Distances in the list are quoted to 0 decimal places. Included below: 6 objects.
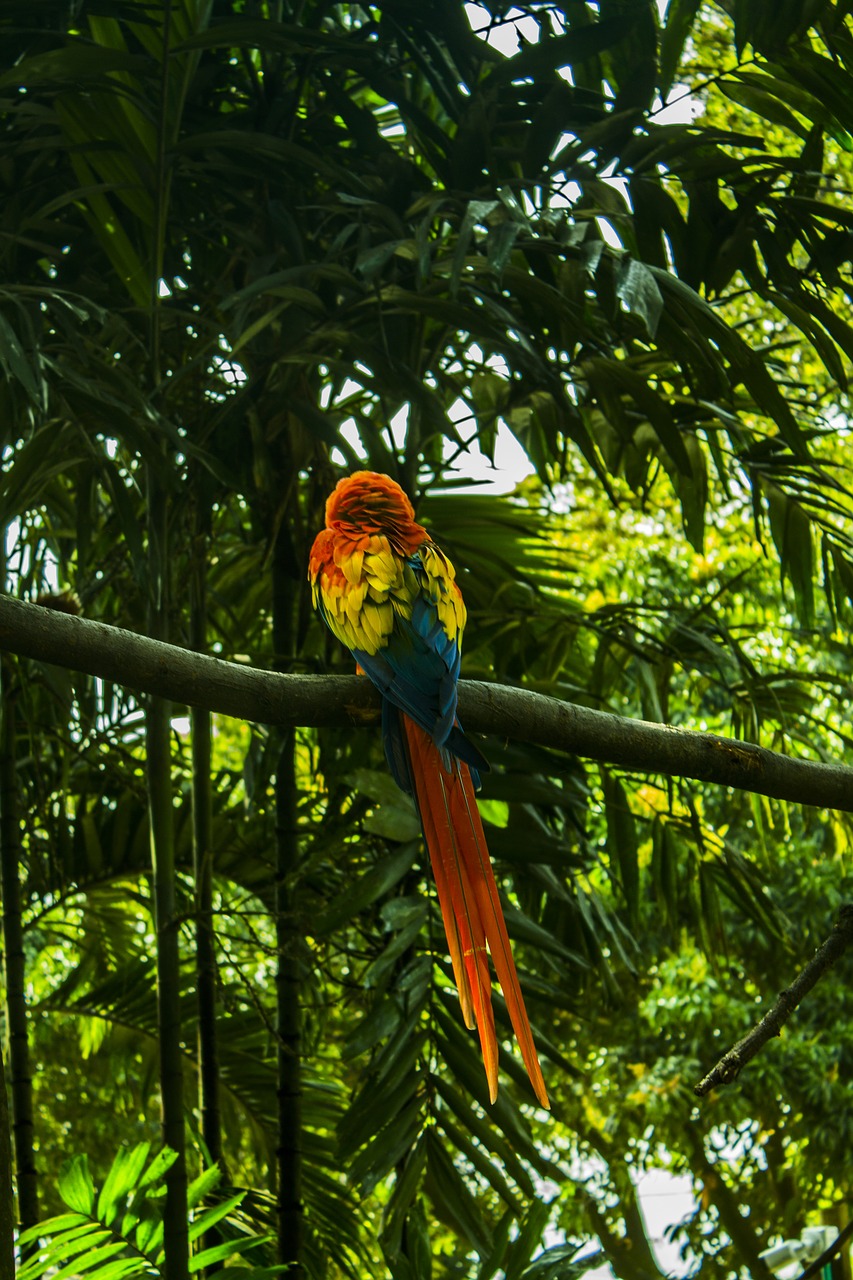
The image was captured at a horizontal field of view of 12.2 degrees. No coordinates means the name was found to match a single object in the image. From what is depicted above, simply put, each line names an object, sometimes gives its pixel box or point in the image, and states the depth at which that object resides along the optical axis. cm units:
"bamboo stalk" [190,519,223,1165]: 468
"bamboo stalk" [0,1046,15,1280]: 390
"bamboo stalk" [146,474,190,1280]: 447
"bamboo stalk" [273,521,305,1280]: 462
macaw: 412
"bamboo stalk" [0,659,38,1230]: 469
